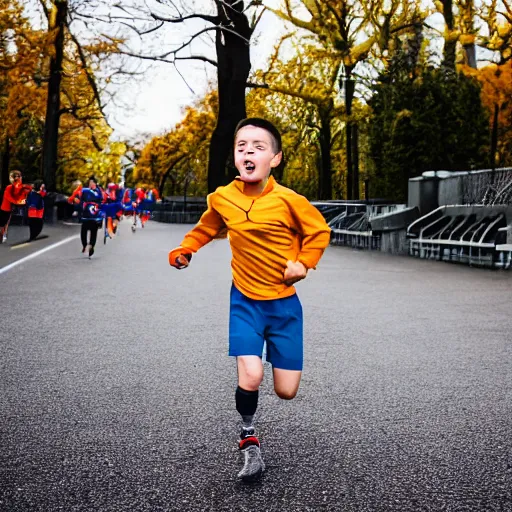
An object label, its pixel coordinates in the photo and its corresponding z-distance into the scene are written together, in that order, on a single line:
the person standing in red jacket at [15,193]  21.84
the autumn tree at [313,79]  42.47
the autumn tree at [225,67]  25.72
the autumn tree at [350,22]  34.62
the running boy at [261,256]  3.88
